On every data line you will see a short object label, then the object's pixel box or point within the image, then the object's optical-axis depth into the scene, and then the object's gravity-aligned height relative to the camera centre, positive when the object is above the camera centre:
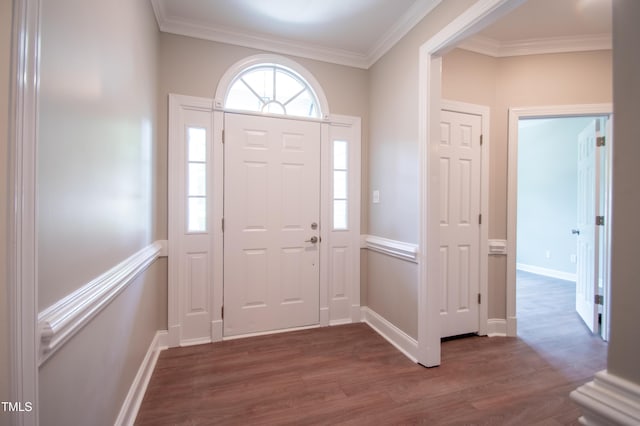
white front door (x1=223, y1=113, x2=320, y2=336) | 2.53 -0.11
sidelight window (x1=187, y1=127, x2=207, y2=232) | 2.42 +0.27
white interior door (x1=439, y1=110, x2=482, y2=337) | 2.50 -0.07
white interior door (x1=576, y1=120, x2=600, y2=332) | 2.66 -0.14
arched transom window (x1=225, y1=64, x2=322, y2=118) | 2.60 +1.15
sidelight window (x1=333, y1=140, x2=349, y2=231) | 2.86 +0.27
